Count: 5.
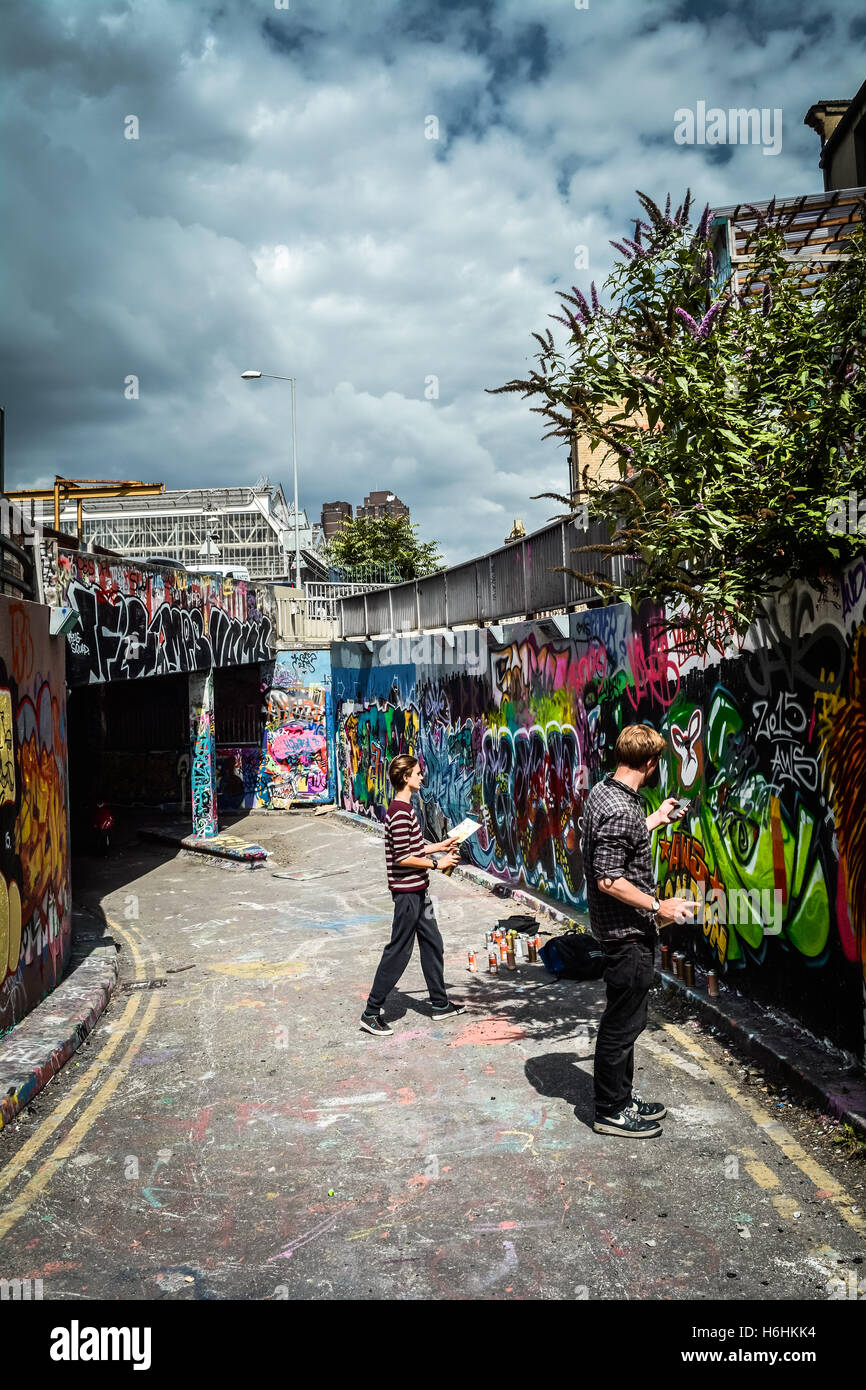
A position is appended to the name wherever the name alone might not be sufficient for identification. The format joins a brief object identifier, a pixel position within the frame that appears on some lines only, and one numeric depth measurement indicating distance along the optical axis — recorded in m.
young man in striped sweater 6.79
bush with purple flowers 5.10
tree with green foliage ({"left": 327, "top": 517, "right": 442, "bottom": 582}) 53.78
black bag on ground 6.47
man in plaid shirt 4.80
